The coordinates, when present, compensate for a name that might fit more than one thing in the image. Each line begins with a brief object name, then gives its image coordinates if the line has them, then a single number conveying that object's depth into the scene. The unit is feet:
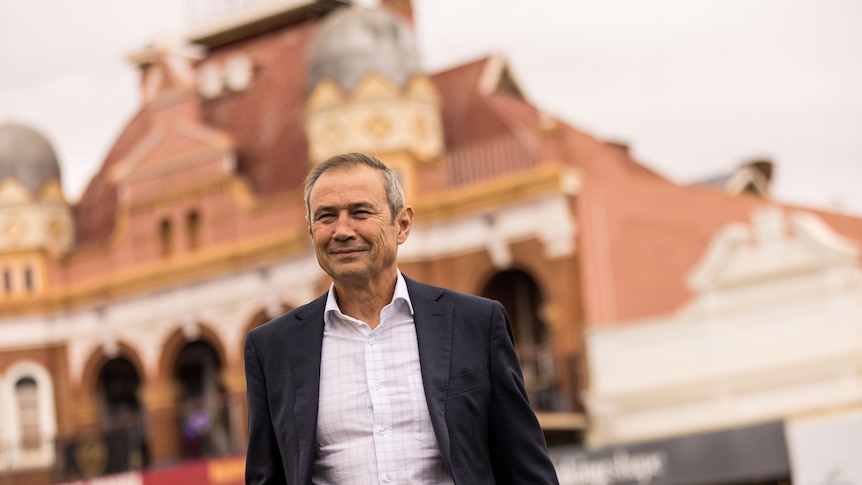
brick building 92.38
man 14.38
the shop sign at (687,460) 77.15
